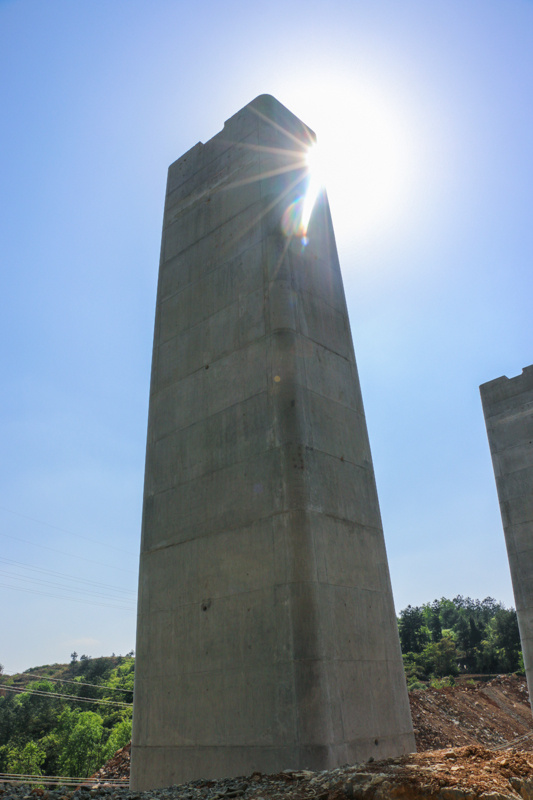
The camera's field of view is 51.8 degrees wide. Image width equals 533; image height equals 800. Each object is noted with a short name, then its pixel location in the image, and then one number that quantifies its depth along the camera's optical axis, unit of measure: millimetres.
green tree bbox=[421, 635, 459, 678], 58719
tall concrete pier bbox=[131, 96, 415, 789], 5785
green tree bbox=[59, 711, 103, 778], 60188
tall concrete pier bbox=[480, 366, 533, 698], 14141
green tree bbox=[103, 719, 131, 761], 59781
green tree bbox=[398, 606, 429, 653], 76675
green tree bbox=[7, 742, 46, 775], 58094
